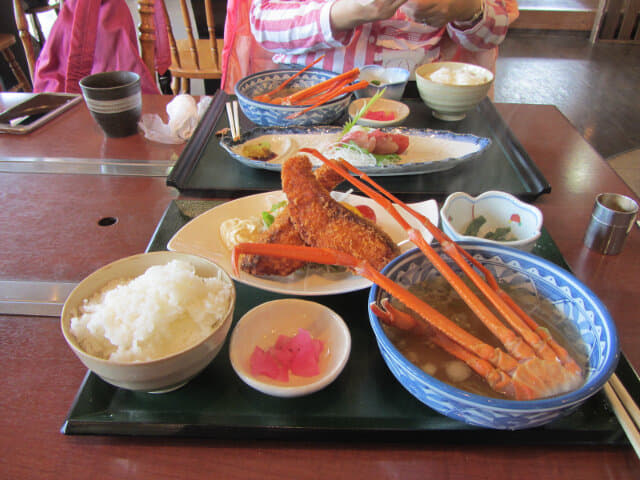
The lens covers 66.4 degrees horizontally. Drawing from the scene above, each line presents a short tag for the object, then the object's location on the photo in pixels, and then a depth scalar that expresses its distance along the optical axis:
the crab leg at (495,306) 0.35
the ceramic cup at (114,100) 0.71
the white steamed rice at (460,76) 0.79
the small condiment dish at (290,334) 0.36
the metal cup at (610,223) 0.51
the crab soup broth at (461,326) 0.35
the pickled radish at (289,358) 0.38
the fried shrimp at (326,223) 0.47
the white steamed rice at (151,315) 0.36
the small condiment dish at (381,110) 0.75
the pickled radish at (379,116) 0.76
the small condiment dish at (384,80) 0.82
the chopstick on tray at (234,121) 0.73
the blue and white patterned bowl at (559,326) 0.30
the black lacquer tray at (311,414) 0.35
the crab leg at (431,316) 0.34
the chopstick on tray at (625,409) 0.34
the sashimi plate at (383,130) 0.63
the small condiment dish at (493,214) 0.49
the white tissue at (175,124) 0.74
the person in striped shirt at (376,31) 0.87
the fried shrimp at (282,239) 0.47
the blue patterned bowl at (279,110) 0.74
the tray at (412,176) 0.61
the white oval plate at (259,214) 0.46
